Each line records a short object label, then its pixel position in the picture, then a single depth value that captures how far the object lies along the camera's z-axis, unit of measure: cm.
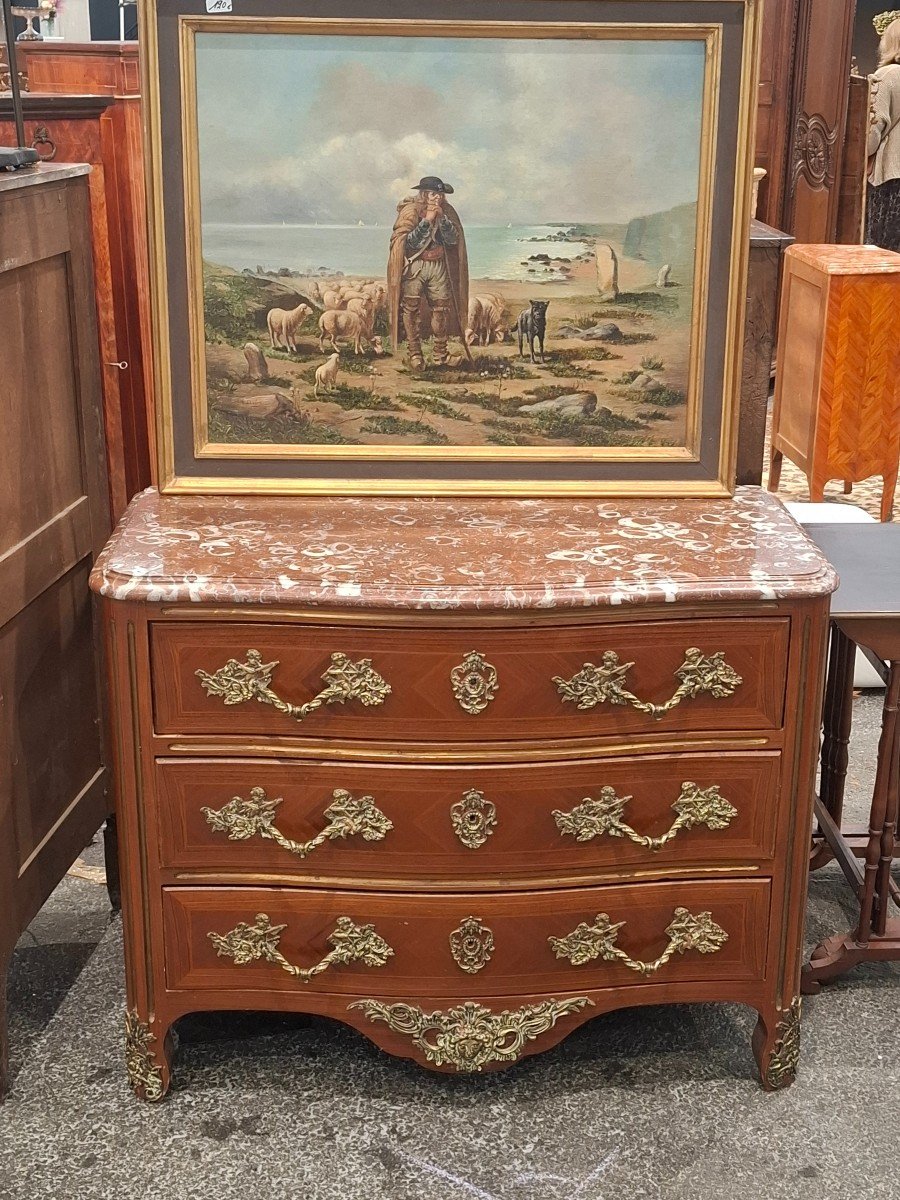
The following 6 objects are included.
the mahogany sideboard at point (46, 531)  233
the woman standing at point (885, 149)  820
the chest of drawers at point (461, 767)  215
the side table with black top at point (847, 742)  249
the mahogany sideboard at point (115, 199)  366
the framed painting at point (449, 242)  232
